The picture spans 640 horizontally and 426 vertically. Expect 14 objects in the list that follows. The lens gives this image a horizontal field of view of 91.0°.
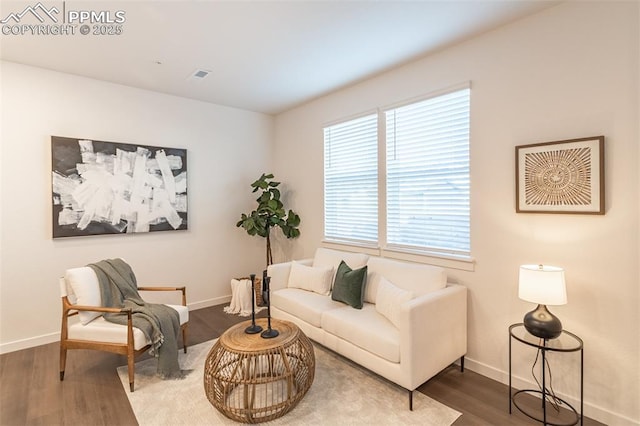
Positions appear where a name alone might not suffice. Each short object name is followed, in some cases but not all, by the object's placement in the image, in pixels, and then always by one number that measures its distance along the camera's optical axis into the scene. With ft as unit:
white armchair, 8.53
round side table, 6.81
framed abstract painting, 11.44
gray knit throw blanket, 8.86
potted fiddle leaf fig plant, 14.94
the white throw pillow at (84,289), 9.02
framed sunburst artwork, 7.09
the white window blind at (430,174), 9.61
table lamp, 6.75
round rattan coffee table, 6.97
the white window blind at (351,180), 12.37
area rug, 7.14
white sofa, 7.59
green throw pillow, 10.15
